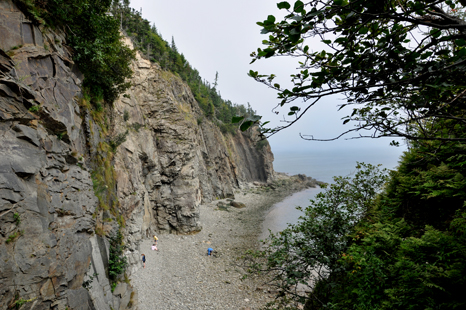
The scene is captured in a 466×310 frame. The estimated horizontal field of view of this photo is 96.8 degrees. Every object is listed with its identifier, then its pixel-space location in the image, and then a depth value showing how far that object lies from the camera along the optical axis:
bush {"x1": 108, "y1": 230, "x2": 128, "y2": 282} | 11.49
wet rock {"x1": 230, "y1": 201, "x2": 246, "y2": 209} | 42.06
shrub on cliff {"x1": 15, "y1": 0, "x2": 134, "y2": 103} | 9.29
